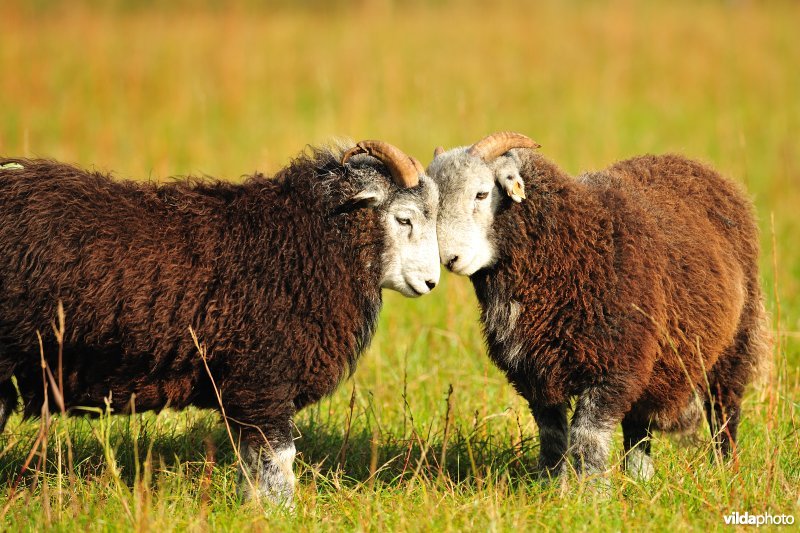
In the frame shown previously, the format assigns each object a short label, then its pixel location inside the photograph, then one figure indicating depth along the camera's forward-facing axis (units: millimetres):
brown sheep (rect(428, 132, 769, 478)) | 10430
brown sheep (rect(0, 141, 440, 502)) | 9578
